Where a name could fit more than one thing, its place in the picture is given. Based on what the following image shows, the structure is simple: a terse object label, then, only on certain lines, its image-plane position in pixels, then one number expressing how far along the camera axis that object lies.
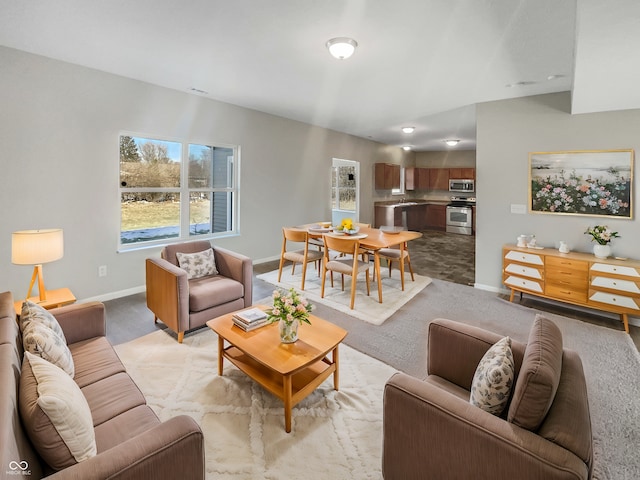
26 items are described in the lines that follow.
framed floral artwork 3.56
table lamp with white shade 2.64
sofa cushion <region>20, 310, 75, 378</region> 1.47
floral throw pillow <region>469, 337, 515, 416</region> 1.30
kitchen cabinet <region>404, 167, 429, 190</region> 10.48
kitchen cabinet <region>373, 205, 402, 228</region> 8.45
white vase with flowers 3.50
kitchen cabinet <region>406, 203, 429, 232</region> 9.80
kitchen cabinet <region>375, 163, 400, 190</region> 8.48
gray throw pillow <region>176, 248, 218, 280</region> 3.37
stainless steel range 9.46
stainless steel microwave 9.80
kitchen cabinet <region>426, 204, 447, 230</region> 10.34
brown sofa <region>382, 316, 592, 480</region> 1.06
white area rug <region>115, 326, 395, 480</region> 1.65
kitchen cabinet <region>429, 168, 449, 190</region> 10.27
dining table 3.82
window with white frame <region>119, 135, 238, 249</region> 4.14
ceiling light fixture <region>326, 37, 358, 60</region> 2.73
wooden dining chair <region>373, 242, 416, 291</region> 4.32
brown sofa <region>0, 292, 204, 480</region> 0.96
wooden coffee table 1.89
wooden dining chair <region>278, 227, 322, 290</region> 4.33
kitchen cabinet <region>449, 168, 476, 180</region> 9.78
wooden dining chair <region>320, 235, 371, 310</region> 3.76
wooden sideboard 3.22
